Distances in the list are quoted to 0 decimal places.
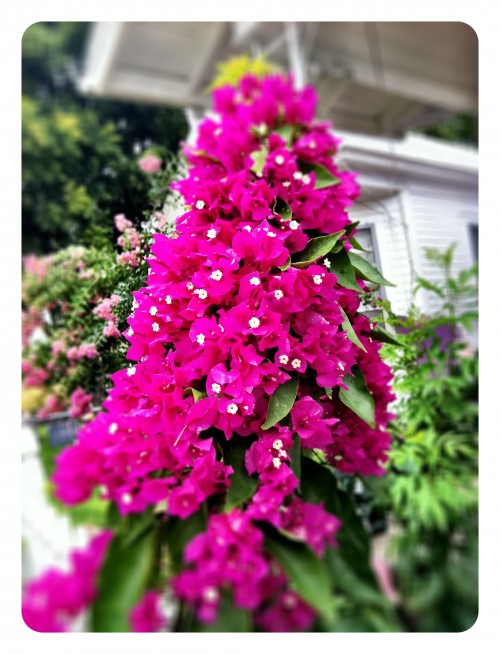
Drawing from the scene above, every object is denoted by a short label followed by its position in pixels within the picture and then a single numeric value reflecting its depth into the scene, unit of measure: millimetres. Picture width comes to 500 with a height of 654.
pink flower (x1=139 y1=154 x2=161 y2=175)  1099
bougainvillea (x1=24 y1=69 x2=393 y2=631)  743
